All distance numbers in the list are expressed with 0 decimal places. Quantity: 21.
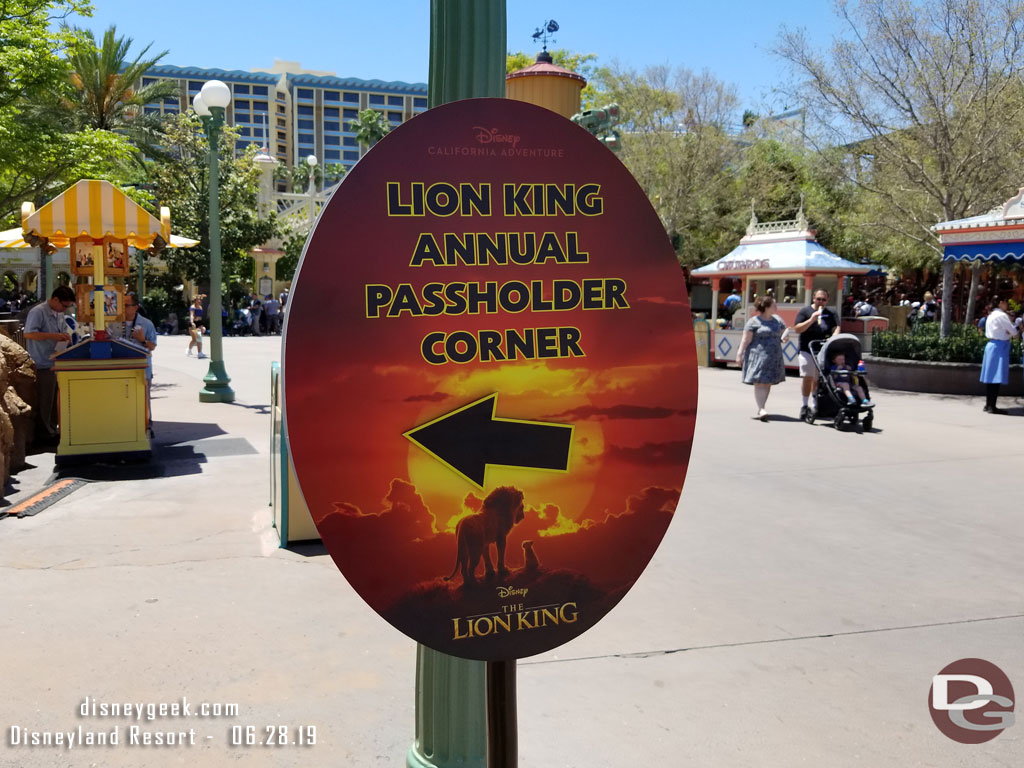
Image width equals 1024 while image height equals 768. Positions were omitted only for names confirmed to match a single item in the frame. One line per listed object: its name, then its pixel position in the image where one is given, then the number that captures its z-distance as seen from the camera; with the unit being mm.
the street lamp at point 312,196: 39047
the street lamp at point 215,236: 12227
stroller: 10625
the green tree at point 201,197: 34500
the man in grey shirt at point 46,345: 9141
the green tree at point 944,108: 14984
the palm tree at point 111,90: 26016
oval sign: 1418
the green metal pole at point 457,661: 2188
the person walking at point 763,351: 11156
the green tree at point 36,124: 12531
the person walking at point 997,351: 12188
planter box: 14234
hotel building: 142125
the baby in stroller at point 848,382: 10672
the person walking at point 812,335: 11281
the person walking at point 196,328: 20753
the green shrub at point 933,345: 14531
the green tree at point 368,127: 73562
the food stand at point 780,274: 19453
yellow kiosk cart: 8008
